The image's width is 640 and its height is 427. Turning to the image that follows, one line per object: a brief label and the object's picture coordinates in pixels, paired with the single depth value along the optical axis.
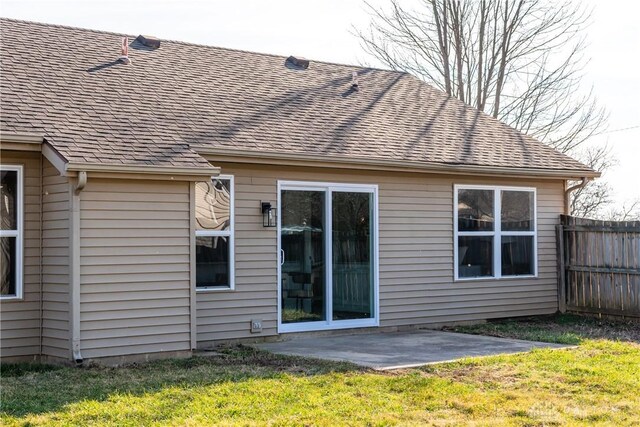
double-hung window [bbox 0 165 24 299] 9.73
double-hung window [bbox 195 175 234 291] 11.09
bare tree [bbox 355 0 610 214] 24.45
